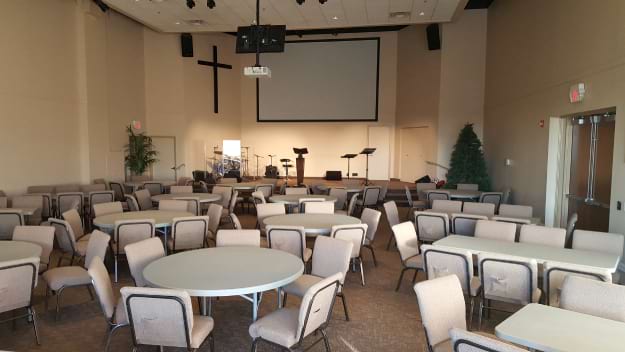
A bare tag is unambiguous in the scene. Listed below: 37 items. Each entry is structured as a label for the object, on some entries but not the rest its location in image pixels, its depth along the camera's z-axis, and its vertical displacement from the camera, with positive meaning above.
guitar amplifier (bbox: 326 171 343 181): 16.09 -0.69
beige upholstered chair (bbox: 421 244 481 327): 3.64 -0.96
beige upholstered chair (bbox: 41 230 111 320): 3.93 -1.17
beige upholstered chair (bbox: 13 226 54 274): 4.38 -0.87
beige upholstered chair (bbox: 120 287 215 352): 2.53 -1.01
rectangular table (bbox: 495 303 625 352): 2.09 -0.93
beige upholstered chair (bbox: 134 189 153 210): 7.67 -0.81
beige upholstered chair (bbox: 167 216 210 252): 5.05 -0.94
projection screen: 15.77 +2.97
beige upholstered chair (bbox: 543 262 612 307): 3.25 -0.91
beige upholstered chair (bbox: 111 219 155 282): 4.85 -0.90
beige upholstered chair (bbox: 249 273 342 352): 2.68 -1.18
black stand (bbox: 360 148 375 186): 12.85 +0.22
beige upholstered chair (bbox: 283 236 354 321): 3.67 -0.98
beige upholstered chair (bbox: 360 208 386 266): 5.54 -0.88
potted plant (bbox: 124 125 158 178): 11.95 +0.07
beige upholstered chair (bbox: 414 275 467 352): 2.62 -0.98
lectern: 14.38 -0.30
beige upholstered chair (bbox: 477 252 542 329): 3.32 -0.99
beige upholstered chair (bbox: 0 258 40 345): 3.24 -1.02
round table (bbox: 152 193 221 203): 7.28 -0.74
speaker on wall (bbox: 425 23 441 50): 12.37 +3.72
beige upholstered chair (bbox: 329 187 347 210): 8.42 -0.78
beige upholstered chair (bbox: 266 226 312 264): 4.45 -0.89
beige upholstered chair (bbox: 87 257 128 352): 2.95 -1.03
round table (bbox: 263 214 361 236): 4.91 -0.83
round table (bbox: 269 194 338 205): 7.01 -0.73
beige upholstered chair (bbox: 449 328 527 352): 1.86 -0.87
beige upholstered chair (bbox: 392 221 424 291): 4.51 -1.00
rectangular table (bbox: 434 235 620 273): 3.59 -0.88
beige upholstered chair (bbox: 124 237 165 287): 3.48 -0.86
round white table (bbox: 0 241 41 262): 3.72 -0.90
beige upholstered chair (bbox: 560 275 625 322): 2.53 -0.87
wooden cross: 14.70 +2.96
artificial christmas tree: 10.91 -0.11
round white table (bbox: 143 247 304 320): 2.88 -0.89
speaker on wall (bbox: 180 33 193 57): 13.19 +3.64
